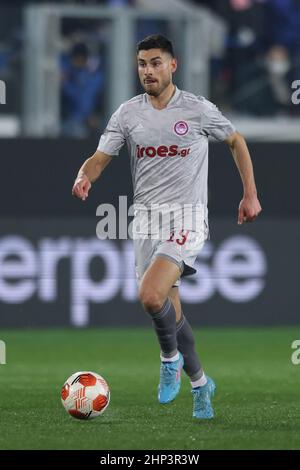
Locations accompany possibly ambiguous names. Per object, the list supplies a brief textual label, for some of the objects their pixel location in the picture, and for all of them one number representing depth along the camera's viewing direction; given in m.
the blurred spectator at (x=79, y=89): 31.50
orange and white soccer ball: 16.02
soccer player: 16.27
